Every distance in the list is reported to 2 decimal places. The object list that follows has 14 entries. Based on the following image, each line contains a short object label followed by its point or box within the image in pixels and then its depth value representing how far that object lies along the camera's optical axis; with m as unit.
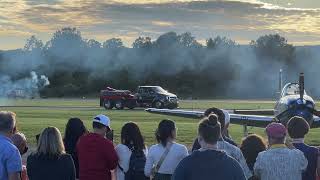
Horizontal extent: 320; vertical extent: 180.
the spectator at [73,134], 12.90
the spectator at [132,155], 11.99
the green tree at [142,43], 134.62
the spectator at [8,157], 10.21
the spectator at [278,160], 10.11
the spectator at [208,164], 8.32
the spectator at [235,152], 10.30
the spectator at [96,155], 11.69
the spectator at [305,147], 10.85
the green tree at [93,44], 115.75
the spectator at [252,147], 10.89
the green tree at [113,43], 129.11
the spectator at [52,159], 10.46
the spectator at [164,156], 11.44
